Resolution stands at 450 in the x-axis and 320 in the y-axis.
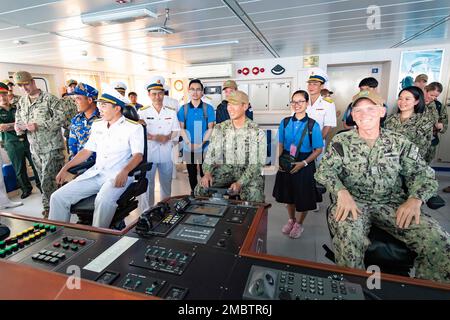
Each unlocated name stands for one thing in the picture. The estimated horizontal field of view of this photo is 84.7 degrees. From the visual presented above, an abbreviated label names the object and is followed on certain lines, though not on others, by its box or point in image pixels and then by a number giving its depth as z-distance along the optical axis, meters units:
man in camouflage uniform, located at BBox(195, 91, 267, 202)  2.10
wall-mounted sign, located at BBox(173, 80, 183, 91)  8.21
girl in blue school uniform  2.35
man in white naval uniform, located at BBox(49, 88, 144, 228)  1.85
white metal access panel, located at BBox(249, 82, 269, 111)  5.57
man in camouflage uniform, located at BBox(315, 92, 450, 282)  1.25
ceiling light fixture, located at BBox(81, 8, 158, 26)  2.12
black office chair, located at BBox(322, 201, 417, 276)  1.27
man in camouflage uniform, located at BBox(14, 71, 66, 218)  3.02
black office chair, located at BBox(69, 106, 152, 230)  1.85
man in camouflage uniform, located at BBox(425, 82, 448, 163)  3.51
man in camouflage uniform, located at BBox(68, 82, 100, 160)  2.59
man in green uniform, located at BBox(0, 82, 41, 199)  3.70
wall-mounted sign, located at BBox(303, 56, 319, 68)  5.04
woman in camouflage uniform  2.67
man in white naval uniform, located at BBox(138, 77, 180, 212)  2.94
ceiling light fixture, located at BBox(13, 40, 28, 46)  3.32
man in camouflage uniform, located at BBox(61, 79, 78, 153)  3.17
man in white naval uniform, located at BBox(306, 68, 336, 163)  2.97
